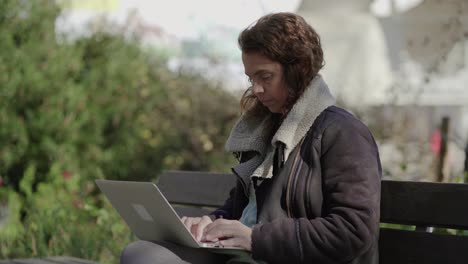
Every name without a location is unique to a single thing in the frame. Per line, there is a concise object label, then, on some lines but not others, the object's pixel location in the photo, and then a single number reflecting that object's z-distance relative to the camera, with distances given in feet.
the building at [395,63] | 23.75
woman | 8.89
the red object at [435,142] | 20.53
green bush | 18.42
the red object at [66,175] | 22.04
